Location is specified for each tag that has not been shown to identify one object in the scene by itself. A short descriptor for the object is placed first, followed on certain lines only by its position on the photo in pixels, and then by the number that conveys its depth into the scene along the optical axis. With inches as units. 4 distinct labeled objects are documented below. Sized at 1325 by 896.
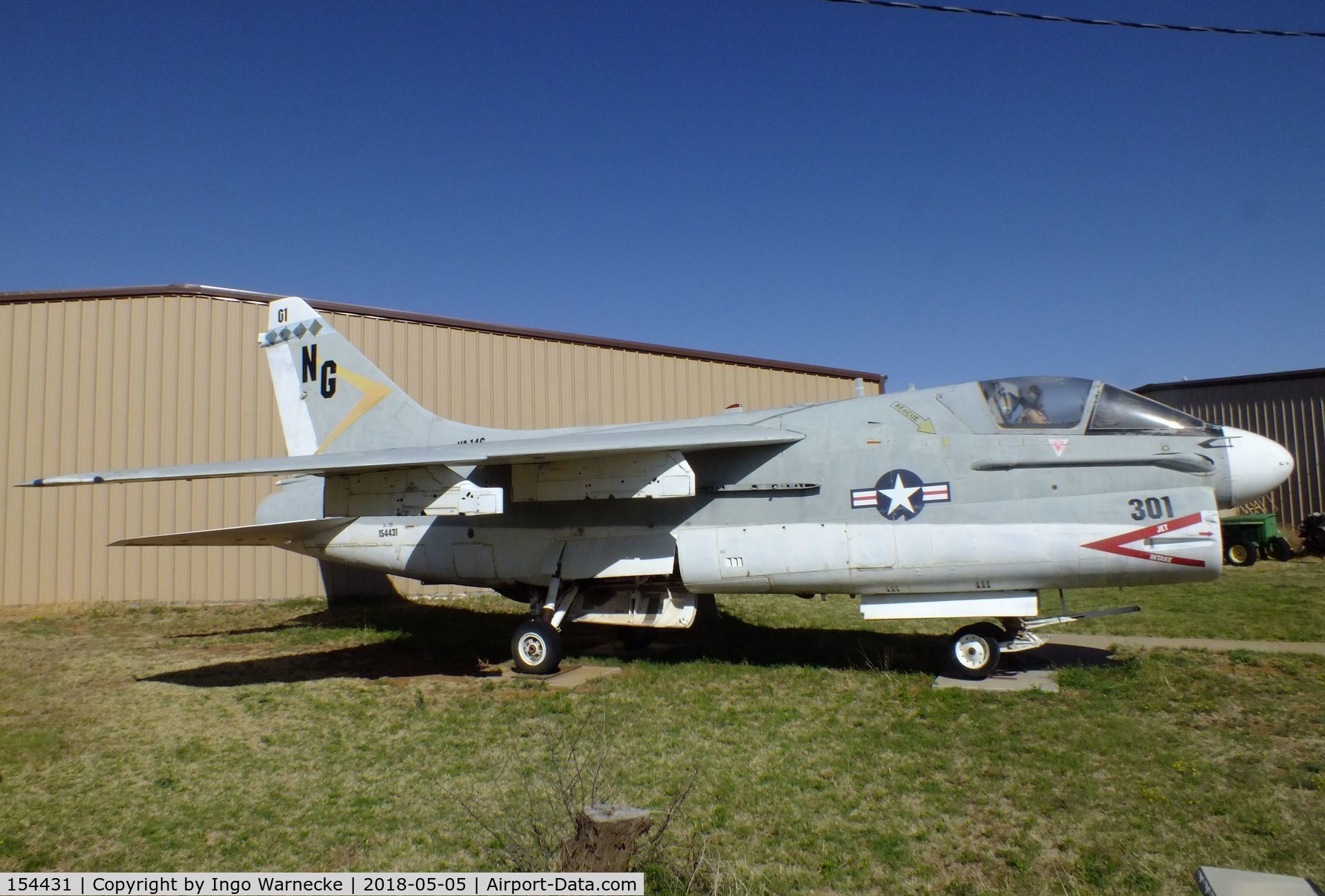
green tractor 812.6
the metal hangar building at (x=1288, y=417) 937.5
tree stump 133.1
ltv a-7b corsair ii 306.3
